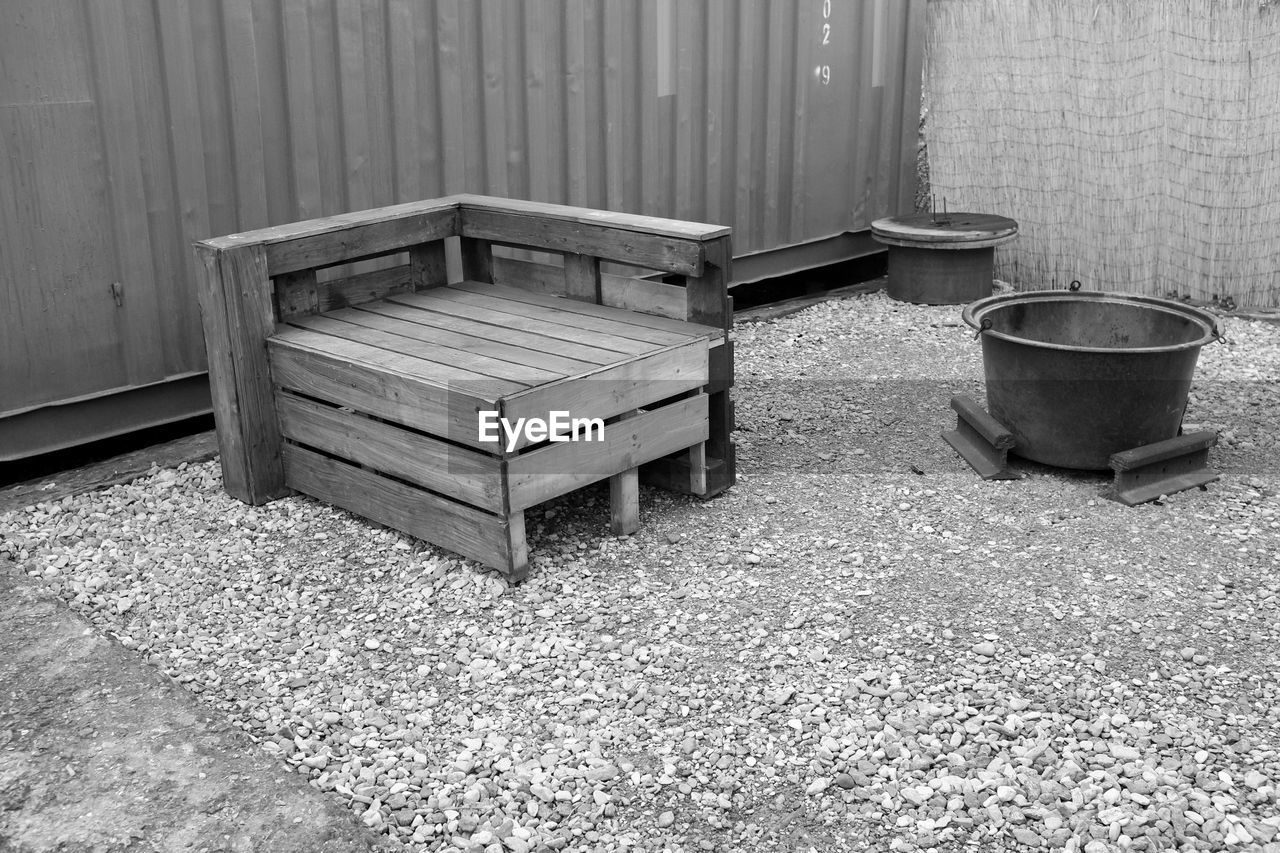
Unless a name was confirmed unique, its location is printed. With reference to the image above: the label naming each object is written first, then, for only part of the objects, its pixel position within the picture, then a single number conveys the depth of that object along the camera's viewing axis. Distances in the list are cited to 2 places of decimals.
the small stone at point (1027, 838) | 2.75
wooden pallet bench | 3.89
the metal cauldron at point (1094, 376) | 4.54
